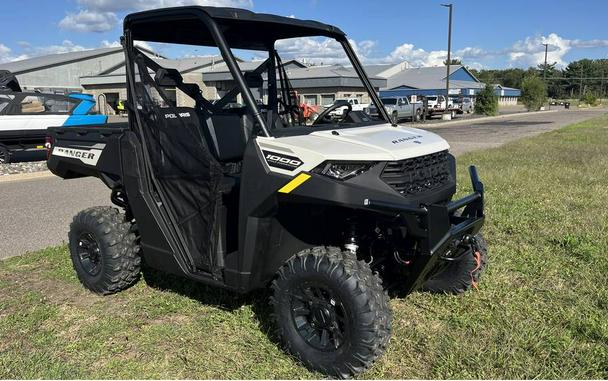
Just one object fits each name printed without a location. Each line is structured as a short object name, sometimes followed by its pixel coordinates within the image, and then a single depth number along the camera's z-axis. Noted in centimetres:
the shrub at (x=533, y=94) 5978
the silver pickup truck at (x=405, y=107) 3695
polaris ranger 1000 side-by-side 315
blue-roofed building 6900
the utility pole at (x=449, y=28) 4200
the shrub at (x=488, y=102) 4462
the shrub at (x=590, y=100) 7700
